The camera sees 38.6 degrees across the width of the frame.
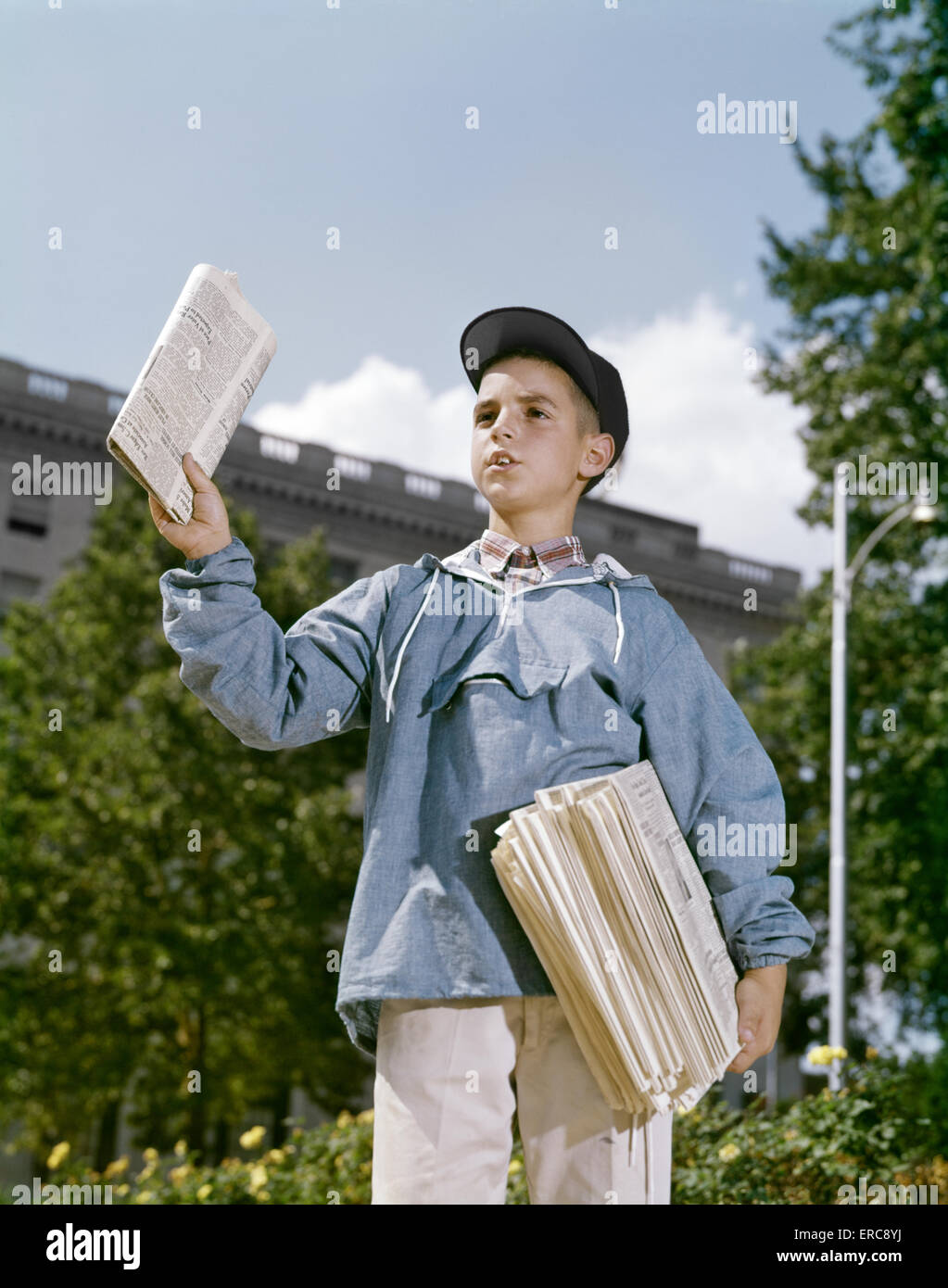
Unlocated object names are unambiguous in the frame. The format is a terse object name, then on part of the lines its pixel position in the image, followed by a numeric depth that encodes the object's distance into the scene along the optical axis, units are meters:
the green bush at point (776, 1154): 5.32
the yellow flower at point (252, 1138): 7.07
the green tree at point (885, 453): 14.45
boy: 2.29
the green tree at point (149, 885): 16.48
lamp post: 11.98
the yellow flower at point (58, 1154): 7.86
